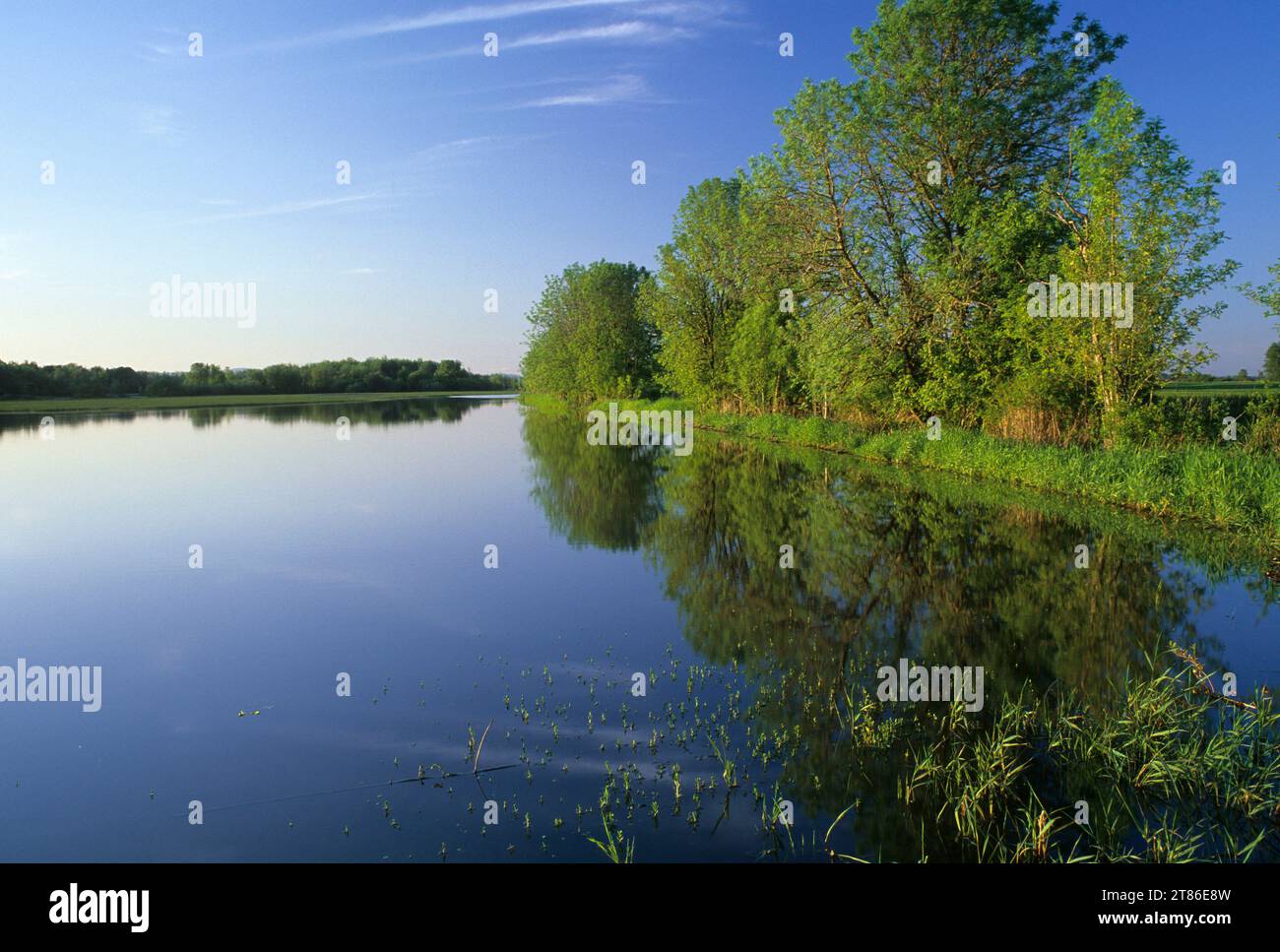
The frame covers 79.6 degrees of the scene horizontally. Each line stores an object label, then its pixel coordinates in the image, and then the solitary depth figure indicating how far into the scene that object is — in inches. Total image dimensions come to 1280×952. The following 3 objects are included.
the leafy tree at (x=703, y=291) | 1984.5
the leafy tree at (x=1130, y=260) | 796.0
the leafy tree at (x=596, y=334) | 2758.4
